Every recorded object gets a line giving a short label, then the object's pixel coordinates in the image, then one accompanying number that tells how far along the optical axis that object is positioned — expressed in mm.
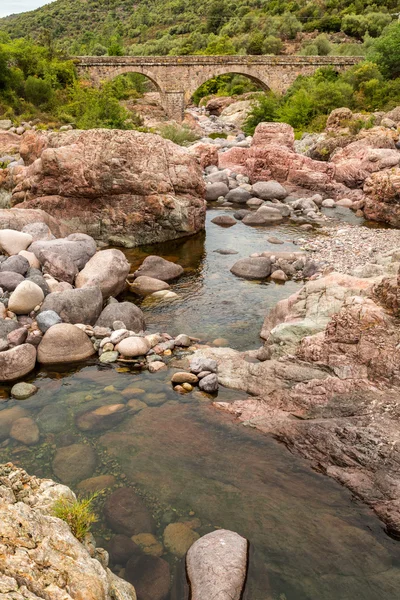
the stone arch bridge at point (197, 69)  43875
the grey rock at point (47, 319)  8609
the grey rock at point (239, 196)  19594
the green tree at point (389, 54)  36156
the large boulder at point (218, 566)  4160
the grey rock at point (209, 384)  7410
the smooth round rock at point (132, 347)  8336
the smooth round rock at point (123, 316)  9211
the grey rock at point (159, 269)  11984
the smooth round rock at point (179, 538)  4703
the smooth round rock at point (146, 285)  11273
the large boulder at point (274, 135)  23344
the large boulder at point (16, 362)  7691
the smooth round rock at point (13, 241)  10781
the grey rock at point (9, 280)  9578
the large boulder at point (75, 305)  9008
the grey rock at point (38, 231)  11469
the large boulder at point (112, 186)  14023
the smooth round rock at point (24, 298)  8984
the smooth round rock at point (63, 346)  8172
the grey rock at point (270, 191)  19625
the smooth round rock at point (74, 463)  5678
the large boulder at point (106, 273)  10108
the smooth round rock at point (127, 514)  4961
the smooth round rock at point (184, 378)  7577
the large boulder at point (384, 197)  17031
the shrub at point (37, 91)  34094
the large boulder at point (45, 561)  2781
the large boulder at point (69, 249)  10547
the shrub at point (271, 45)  65250
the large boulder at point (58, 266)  10211
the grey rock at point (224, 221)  16844
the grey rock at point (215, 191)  19875
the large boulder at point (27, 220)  11828
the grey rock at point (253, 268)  12055
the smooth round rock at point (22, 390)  7266
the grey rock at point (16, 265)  9992
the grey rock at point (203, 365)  7734
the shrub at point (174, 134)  25281
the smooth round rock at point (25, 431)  6293
